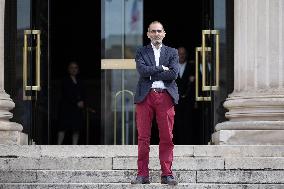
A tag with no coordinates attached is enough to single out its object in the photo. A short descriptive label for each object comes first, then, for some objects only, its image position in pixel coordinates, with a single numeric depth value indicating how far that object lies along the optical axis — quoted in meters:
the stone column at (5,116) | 15.30
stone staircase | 12.48
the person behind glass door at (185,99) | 18.39
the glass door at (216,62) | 16.50
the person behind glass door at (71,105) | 19.39
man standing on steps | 12.05
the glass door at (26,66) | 16.56
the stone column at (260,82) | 15.02
